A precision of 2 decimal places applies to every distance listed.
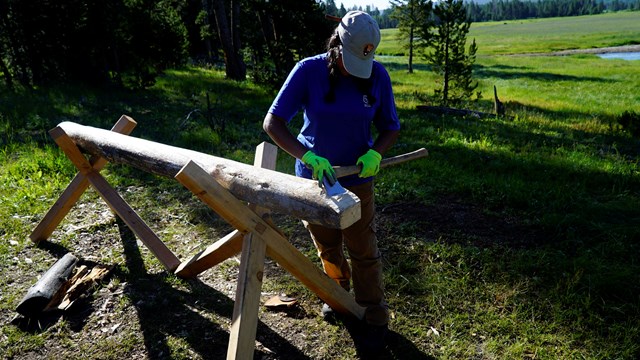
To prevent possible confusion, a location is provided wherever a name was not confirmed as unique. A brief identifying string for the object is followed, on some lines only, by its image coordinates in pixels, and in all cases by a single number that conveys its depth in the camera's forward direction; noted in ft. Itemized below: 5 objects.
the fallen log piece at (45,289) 12.32
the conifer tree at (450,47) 45.14
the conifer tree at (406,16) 102.45
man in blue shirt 9.20
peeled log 8.12
